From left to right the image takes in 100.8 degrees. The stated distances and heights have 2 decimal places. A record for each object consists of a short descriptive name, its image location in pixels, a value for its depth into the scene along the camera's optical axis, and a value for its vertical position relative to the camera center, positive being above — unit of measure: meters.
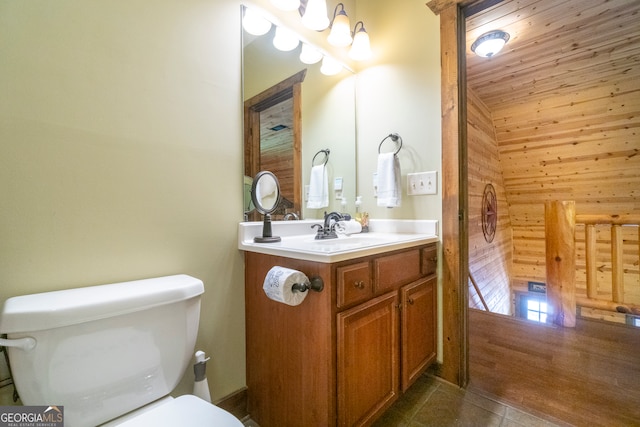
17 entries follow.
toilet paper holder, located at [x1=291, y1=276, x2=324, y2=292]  0.92 -0.26
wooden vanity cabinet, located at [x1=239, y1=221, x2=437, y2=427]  0.93 -0.50
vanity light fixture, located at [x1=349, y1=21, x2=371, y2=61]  1.74 +1.10
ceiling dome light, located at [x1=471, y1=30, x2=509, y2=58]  2.12 +1.37
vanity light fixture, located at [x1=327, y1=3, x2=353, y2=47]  1.62 +1.12
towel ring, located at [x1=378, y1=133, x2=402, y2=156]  1.70 +0.48
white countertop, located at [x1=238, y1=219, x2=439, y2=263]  0.97 -0.14
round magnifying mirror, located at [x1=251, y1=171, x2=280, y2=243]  1.24 +0.08
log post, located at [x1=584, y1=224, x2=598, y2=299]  2.28 -0.45
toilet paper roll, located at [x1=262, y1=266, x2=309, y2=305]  0.90 -0.25
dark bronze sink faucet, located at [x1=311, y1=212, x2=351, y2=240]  1.42 -0.09
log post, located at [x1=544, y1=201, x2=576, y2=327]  2.12 -0.43
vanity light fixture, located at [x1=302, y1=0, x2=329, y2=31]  1.45 +1.09
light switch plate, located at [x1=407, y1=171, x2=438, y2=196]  1.55 +0.17
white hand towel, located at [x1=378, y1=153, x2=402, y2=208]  1.63 +0.19
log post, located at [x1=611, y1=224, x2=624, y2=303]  2.23 -0.48
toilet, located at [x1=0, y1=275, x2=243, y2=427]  0.66 -0.39
